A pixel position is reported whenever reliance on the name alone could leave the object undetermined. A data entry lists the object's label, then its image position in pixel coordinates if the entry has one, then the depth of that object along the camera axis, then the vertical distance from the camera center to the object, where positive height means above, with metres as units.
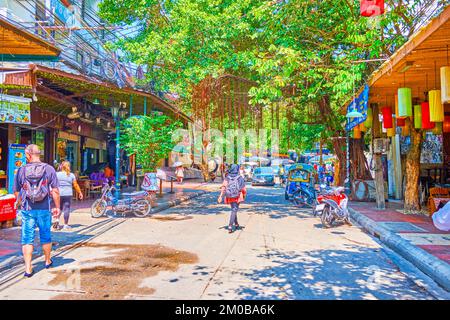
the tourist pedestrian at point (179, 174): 27.62 -0.38
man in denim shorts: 5.27 -0.38
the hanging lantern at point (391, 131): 12.80 +1.20
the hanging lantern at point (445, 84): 7.35 +1.65
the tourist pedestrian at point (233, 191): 8.94 -0.58
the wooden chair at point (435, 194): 10.43 -0.90
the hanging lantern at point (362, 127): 14.34 +1.56
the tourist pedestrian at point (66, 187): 8.91 -0.38
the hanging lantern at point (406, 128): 11.86 +1.24
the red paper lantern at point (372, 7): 8.13 +3.63
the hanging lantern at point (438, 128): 11.60 +1.17
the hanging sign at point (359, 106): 10.73 +1.96
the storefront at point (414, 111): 7.42 +1.59
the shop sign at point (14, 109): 9.20 +1.70
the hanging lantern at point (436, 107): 8.73 +1.40
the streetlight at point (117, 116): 13.10 +2.11
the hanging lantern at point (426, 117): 10.09 +1.33
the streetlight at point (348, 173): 16.79 -0.35
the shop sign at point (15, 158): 10.30 +0.43
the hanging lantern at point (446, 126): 12.50 +1.32
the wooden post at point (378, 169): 12.93 -0.14
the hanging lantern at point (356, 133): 15.15 +1.40
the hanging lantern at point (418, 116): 10.73 +1.45
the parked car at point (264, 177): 29.27 -0.79
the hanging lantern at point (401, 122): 11.86 +1.43
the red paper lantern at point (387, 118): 12.43 +1.63
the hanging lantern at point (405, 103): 9.67 +1.69
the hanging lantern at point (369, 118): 13.53 +1.80
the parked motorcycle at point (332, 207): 9.84 -1.15
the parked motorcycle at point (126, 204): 11.20 -1.07
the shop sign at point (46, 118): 13.88 +2.22
